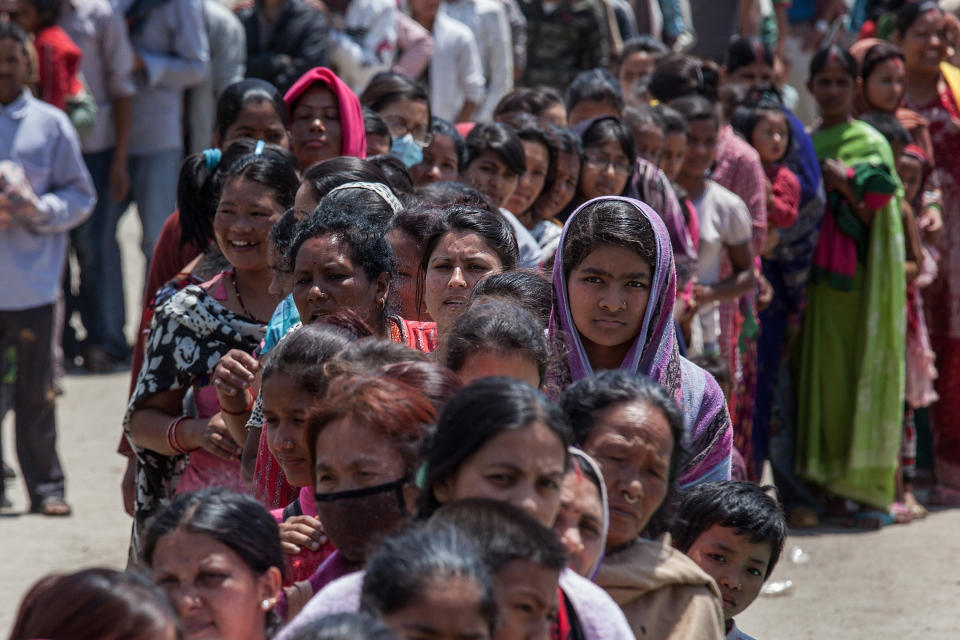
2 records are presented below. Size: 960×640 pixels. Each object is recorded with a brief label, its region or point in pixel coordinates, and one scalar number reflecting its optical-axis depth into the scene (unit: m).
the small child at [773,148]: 13.91
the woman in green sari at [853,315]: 14.37
